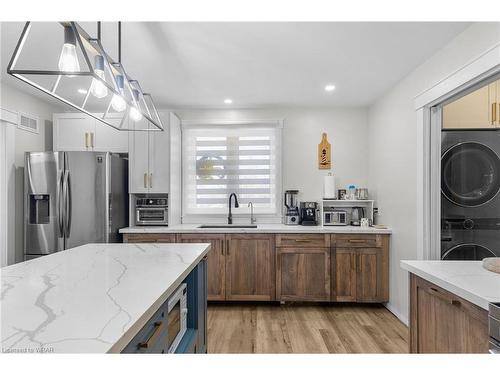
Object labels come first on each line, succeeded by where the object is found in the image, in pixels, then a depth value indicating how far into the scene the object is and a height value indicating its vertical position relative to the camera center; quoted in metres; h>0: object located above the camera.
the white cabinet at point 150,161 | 3.54 +0.32
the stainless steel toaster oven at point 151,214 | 3.55 -0.33
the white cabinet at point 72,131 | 3.57 +0.69
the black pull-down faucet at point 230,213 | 3.87 -0.35
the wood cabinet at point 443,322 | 1.27 -0.68
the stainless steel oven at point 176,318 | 1.40 -0.69
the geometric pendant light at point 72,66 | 1.15 +0.65
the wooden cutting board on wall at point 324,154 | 3.93 +0.47
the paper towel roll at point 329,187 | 3.76 +0.01
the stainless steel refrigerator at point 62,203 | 3.16 -0.18
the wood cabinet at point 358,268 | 3.27 -0.92
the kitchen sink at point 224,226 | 3.77 -0.51
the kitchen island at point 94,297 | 0.72 -0.39
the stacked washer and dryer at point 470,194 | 2.66 -0.05
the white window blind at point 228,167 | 3.98 +0.29
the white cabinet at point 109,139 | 3.58 +0.60
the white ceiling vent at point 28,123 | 3.27 +0.75
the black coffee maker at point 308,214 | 3.71 -0.34
